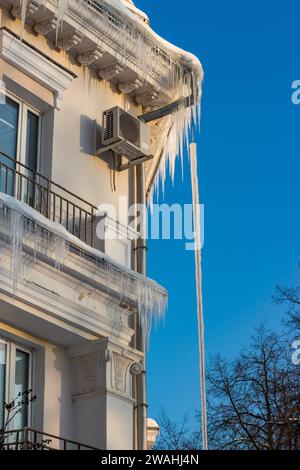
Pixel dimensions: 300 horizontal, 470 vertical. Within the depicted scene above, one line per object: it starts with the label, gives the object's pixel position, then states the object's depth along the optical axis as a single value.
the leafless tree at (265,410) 21.60
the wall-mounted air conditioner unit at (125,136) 15.41
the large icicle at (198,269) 14.25
